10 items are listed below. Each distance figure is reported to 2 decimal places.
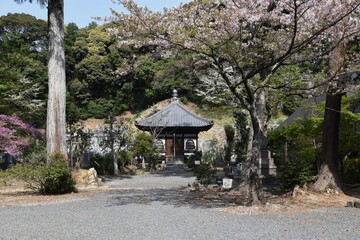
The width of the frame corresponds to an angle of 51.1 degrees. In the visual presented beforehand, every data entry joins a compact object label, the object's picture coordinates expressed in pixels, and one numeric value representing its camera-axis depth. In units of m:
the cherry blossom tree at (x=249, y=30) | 6.70
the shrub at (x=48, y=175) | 9.54
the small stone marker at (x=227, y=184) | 11.02
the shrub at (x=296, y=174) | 9.62
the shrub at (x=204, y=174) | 11.62
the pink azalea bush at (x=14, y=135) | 12.63
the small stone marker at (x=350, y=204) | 7.72
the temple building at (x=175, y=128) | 24.69
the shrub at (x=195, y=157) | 19.66
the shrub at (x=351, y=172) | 11.44
